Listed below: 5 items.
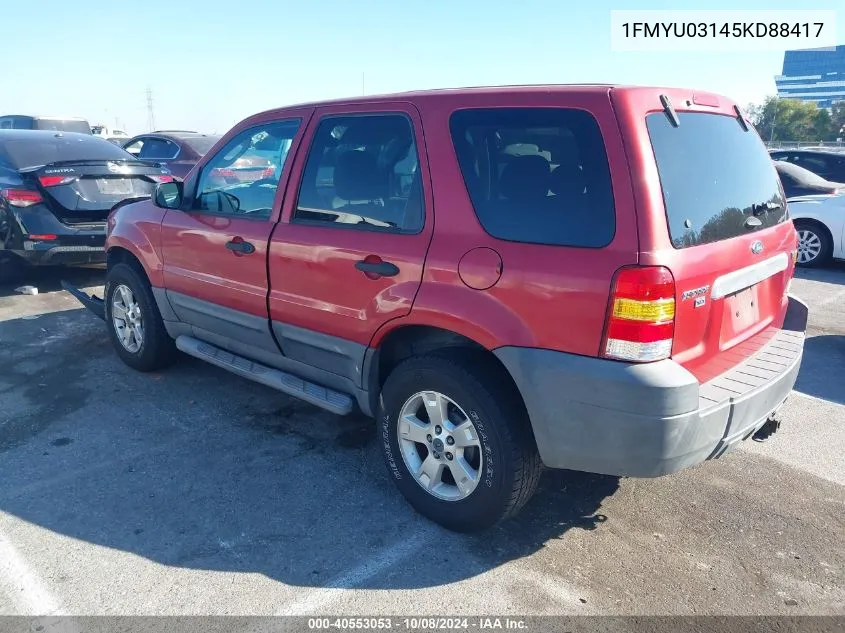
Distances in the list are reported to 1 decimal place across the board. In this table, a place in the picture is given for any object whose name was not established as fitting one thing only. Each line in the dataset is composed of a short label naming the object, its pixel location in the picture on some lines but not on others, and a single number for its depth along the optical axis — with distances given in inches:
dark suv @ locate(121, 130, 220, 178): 415.2
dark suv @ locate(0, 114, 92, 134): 563.2
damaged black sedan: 267.7
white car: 350.9
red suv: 98.1
